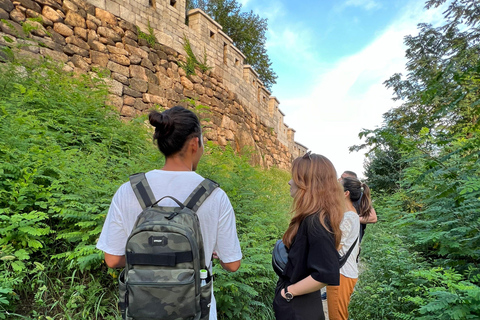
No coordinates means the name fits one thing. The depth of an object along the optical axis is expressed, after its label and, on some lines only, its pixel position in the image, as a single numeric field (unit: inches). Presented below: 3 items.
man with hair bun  50.9
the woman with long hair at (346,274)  92.3
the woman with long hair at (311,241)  62.5
